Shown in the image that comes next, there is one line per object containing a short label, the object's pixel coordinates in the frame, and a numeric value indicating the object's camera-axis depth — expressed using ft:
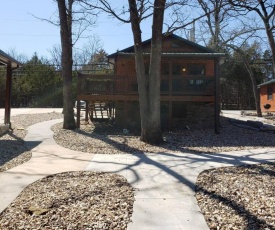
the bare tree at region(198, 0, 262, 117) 55.06
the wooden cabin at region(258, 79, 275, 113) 92.32
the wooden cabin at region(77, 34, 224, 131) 42.37
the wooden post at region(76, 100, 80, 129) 44.57
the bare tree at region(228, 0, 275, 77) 31.37
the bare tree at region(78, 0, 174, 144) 30.96
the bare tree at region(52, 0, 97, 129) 41.50
